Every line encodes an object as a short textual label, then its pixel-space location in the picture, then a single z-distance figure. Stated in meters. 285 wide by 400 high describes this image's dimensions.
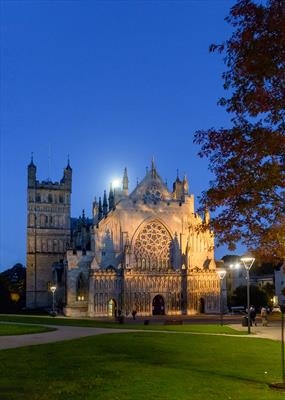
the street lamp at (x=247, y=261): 30.05
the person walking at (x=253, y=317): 44.54
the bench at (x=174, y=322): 44.19
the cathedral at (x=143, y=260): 69.06
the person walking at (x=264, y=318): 42.53
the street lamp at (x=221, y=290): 70.75
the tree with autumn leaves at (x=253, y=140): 13.16
